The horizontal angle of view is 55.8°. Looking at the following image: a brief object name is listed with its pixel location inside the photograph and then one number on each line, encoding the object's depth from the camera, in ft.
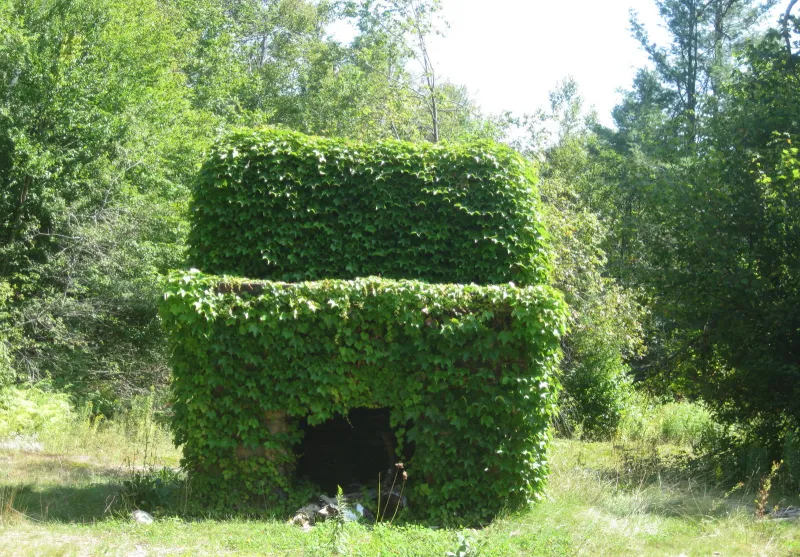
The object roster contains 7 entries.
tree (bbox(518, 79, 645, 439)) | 58.44
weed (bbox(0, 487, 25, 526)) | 27.02
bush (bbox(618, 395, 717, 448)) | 53.47
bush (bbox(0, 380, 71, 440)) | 50.21
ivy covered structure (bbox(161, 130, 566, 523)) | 29.17
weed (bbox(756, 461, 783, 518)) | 25.90
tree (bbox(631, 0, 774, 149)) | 103.35
